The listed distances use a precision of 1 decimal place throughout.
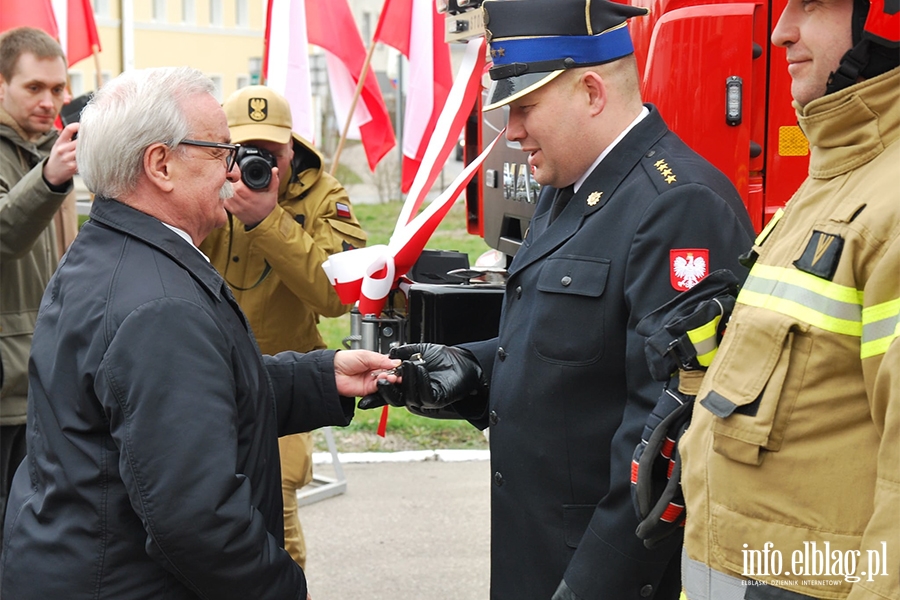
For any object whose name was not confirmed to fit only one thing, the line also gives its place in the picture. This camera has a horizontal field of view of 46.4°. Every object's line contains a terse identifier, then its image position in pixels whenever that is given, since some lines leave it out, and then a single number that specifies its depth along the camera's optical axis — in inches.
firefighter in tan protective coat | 59.7
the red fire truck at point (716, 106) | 128.1
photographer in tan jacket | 148.8
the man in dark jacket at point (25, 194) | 149.7
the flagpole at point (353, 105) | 200.6
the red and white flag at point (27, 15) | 241.9
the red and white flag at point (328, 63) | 230.2
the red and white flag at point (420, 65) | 229.0
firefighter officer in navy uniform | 87.1
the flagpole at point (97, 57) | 238.4
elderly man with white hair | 77.0
